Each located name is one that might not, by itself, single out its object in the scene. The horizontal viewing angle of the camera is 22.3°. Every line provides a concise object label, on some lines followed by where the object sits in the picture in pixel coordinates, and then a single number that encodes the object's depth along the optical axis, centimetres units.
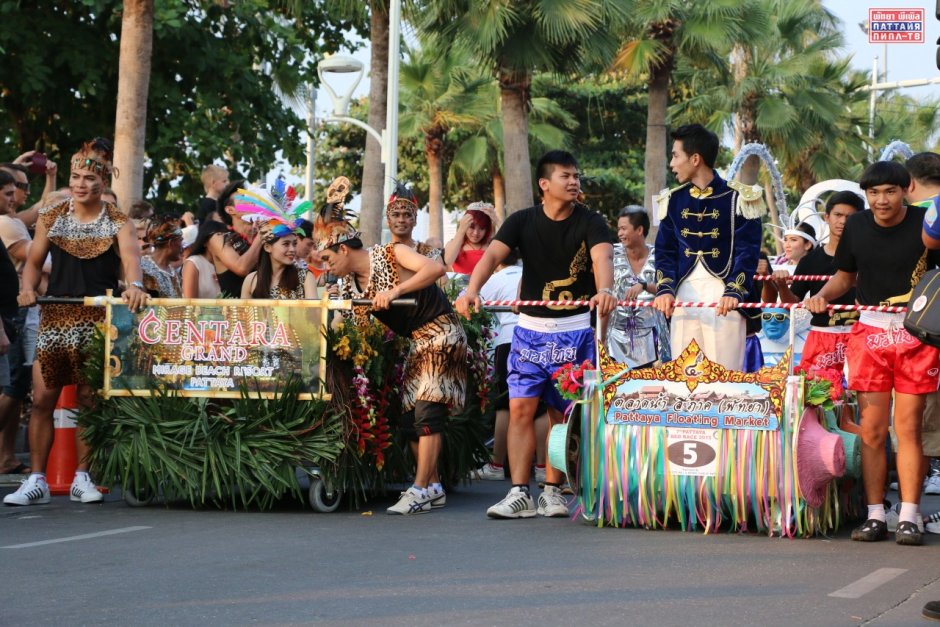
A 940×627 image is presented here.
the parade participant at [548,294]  1364
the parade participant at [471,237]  1888
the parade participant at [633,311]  1789
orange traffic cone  1568
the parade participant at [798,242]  2012
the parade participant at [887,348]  1202
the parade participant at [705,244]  1315
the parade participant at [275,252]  1481
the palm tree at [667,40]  4570
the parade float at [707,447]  1208
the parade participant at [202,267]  1545
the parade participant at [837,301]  1507
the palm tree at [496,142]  7508
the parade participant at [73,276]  1480
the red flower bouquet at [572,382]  1306
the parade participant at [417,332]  1390
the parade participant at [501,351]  1740
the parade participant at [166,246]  1691
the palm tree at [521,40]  3489
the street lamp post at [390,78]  3342
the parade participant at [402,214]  1431
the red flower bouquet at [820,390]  1220
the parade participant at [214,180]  2111
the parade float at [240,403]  1366
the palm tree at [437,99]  6943
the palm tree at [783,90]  5829
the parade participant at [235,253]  1598
